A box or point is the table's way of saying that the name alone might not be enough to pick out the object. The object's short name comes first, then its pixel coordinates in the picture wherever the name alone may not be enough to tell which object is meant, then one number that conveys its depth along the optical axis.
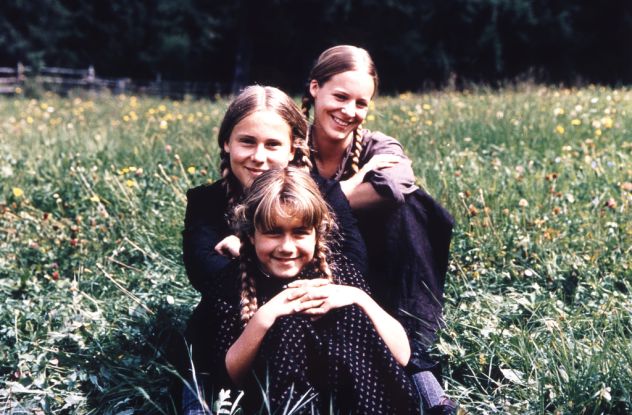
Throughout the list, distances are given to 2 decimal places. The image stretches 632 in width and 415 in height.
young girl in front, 2.09
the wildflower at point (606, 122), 4.53
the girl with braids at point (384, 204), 2.70
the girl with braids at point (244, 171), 2.54
